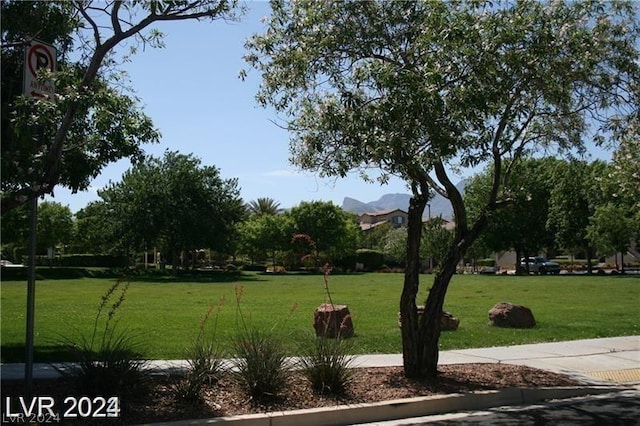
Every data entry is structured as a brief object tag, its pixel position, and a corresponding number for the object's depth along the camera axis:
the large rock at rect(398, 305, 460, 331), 15.72
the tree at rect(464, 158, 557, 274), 61.12
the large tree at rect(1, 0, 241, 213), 6.90
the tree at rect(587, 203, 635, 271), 48.78
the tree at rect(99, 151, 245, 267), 51.94
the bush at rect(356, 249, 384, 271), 77.44
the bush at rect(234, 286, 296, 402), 7.97
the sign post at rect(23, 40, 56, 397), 6.99
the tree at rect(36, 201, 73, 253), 63.41
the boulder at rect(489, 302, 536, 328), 16.31
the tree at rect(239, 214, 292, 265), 69.69
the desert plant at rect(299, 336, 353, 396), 8.48
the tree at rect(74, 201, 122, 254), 53.07
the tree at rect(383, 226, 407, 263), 65.50
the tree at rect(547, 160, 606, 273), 57.31
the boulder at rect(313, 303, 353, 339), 13.05
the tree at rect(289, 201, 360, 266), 68.75
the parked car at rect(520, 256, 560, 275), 63.81
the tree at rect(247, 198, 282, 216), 103.31
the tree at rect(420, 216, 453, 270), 42.09
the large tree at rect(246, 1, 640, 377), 8.43
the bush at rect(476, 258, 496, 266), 92.59
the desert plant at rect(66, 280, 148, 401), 7.47
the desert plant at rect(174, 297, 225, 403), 7.76
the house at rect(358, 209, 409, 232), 135.00
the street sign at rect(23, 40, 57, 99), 6.97
